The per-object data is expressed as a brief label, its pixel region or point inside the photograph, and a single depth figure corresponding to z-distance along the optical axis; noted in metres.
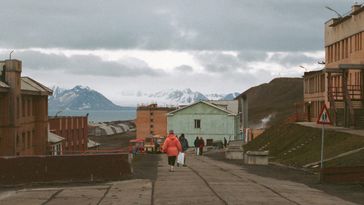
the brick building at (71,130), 83.89
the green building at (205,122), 98.94
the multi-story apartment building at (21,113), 56.41
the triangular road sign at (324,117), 22.73
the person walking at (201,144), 54.16
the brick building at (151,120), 143.12
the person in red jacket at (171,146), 24.55
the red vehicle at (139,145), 83.66
